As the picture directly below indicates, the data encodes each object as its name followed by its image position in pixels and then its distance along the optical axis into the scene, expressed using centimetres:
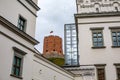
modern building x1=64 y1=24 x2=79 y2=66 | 8569
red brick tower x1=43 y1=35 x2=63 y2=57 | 11327
